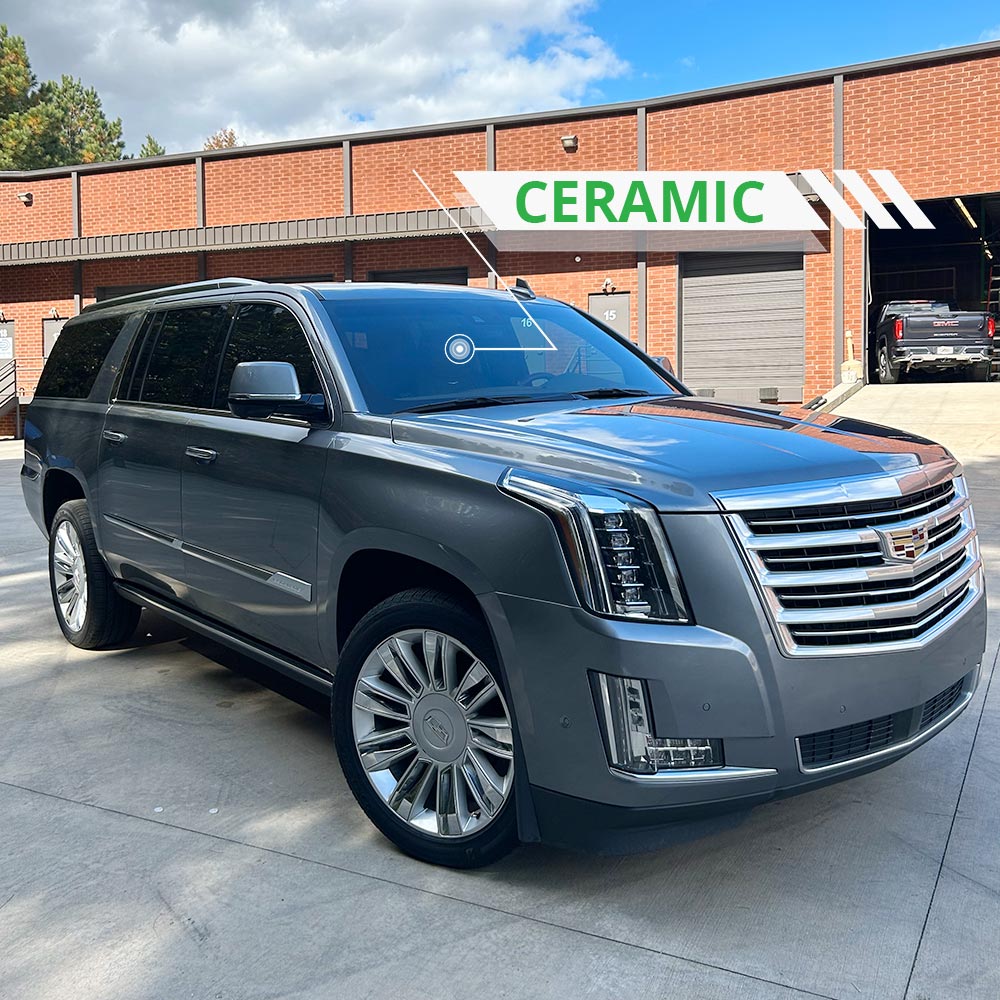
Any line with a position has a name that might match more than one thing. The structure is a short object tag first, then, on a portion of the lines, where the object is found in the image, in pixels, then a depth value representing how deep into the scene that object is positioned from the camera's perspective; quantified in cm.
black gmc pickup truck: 2092
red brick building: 2138
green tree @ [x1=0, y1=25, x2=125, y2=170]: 5422
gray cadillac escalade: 272
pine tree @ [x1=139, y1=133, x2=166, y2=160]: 7519
